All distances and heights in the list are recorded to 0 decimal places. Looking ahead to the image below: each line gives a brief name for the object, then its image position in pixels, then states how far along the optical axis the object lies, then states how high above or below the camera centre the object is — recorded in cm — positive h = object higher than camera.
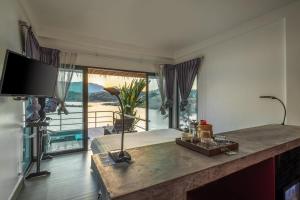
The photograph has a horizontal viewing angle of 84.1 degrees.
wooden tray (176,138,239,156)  111 -33
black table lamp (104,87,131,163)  100 -34
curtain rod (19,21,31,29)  224 +105
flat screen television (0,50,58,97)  156 +27
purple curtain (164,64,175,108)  465 +57
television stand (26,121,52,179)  258 -70
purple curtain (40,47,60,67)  324 +89
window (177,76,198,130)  415 -17
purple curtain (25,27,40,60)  236 +83
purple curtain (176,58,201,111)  398 +63
